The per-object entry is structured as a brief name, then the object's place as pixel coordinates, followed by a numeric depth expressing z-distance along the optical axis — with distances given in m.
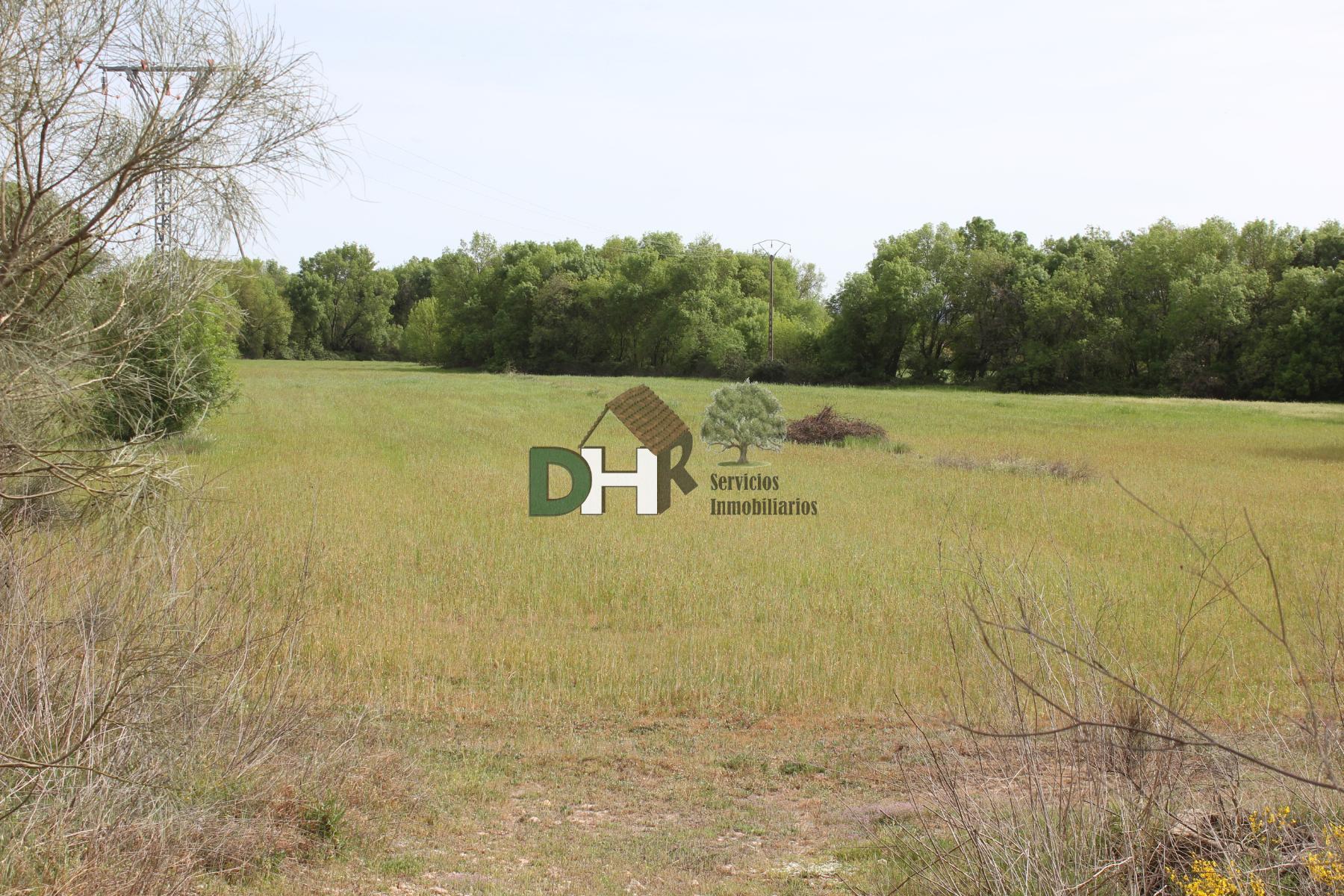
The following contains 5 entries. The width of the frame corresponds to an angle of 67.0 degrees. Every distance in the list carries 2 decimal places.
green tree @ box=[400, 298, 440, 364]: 103.00
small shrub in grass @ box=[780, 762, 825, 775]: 6.75
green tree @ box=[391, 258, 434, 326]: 126.25
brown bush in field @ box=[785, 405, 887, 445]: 29.27
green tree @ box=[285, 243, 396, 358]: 101.31
